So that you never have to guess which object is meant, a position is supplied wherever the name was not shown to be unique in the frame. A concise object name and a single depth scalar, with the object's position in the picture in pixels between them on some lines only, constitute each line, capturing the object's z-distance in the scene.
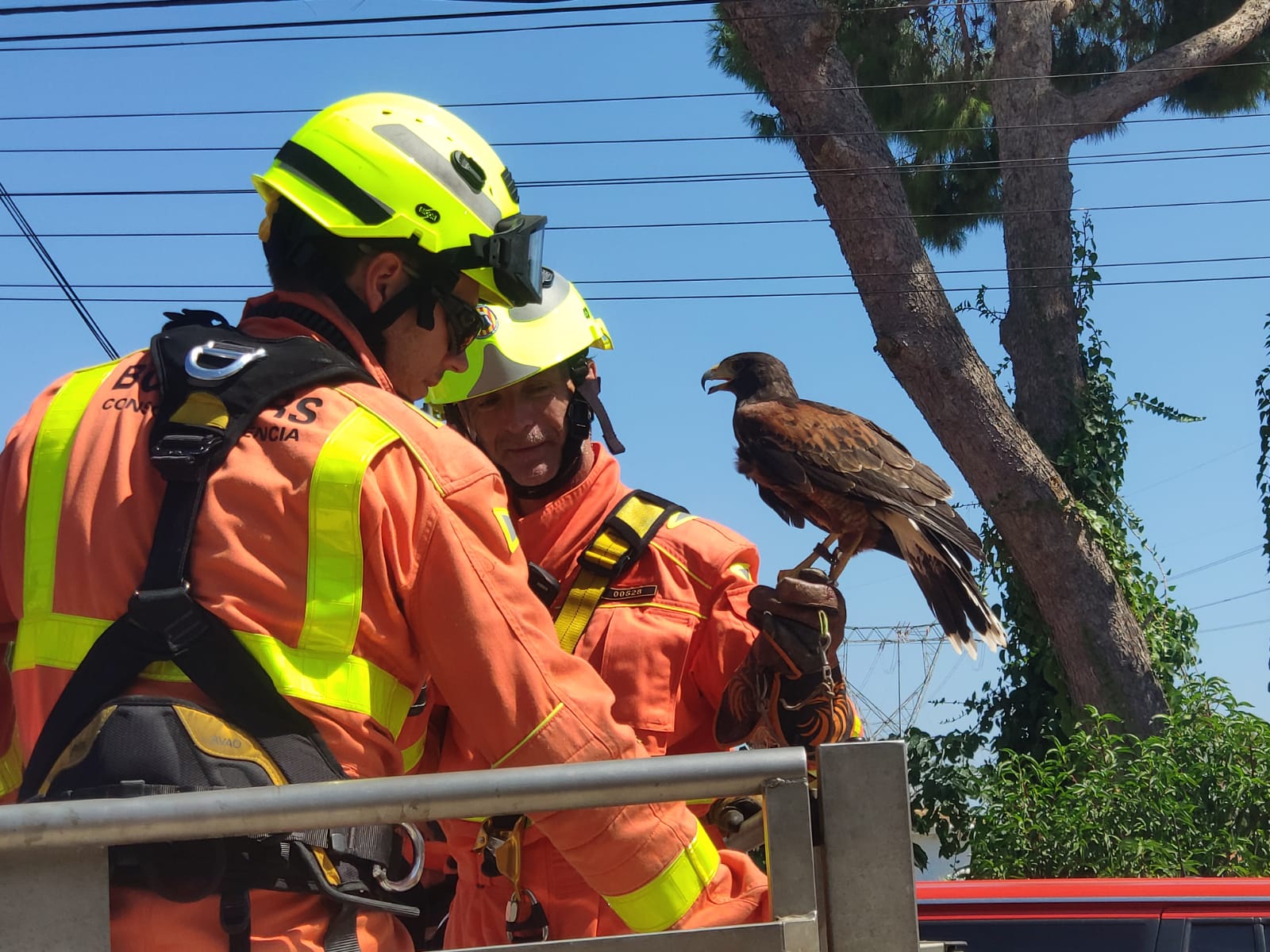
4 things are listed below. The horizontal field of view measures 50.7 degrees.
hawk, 4.55
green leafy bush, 7.97
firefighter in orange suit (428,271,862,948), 3.02
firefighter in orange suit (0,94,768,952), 1.77
